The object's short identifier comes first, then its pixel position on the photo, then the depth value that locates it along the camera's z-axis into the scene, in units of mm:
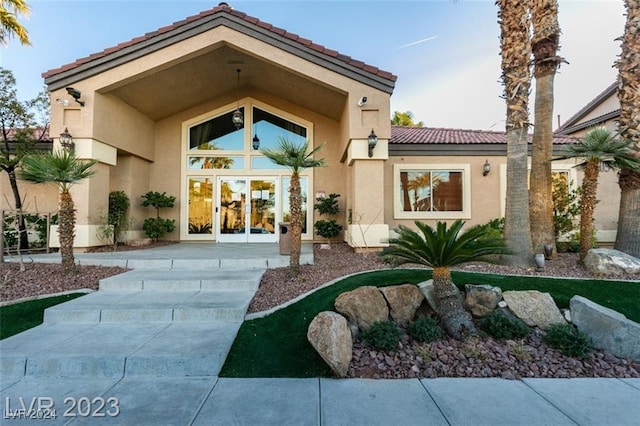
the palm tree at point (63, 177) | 6180
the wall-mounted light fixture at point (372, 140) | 8578
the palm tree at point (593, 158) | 6004
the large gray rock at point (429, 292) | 4602
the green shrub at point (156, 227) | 10688
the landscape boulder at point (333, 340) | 3500
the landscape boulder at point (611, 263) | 5707
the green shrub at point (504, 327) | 4164
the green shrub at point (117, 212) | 9766
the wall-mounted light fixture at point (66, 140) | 8398
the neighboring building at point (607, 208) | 10469
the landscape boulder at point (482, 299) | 4586
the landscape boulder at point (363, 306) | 4320
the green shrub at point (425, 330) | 4035
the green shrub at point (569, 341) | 3873
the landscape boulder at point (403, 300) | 4547
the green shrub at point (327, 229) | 10555
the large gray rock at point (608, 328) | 3883
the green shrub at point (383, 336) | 3875
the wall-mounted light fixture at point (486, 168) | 10562
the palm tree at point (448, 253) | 4121
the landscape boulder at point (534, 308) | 4422
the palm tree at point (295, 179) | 6328
